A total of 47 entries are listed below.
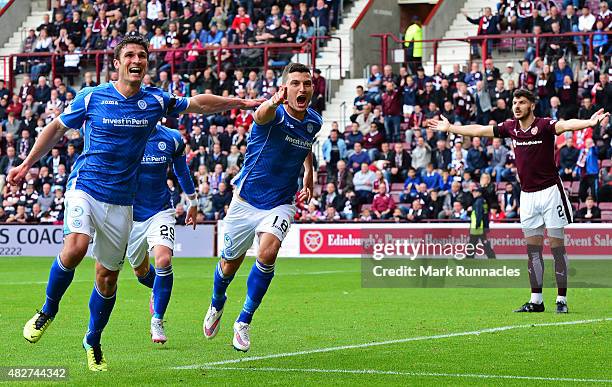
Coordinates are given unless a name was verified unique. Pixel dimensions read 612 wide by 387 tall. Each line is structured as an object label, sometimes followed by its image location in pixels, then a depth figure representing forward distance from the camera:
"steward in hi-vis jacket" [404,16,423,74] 35.40
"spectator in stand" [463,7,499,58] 33.41
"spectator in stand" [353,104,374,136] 31.77
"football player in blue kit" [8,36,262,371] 9.27
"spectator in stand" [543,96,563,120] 28.53
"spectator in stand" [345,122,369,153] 31.44
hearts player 14.46
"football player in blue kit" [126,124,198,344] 11.84
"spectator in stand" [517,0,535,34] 32.38
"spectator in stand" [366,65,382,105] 32.59
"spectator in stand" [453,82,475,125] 30.09
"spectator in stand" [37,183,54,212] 33.19
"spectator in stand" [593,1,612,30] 30.84
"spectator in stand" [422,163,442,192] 28.78
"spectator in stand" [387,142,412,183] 30.19
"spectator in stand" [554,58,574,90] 29.30
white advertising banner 29.94
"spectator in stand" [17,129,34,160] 35.31
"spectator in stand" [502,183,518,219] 27.20
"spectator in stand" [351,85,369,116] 32.62
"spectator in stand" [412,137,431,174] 29.78
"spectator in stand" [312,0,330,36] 36.31
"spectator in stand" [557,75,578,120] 28.91
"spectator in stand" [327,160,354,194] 30.22
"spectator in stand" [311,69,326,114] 33.59
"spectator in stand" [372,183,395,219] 28.53
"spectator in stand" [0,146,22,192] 34.94
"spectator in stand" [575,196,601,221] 25.94
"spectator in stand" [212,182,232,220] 30.56
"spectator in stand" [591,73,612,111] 28.11
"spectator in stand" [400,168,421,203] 28.80
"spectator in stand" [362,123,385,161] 31.16
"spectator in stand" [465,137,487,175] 28.72
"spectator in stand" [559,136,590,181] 27.62
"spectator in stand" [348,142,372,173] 30.44
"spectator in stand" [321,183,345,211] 29.89
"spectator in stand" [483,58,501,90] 30.14
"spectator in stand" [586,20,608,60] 30.33
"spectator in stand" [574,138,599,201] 27.09
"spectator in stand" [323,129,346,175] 31.44
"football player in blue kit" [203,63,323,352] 10.85
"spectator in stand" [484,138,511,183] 28.33
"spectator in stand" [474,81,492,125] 29.41
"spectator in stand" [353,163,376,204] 29.92
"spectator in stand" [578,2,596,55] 31.25
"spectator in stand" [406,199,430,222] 27.94
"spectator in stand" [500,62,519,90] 30.42
